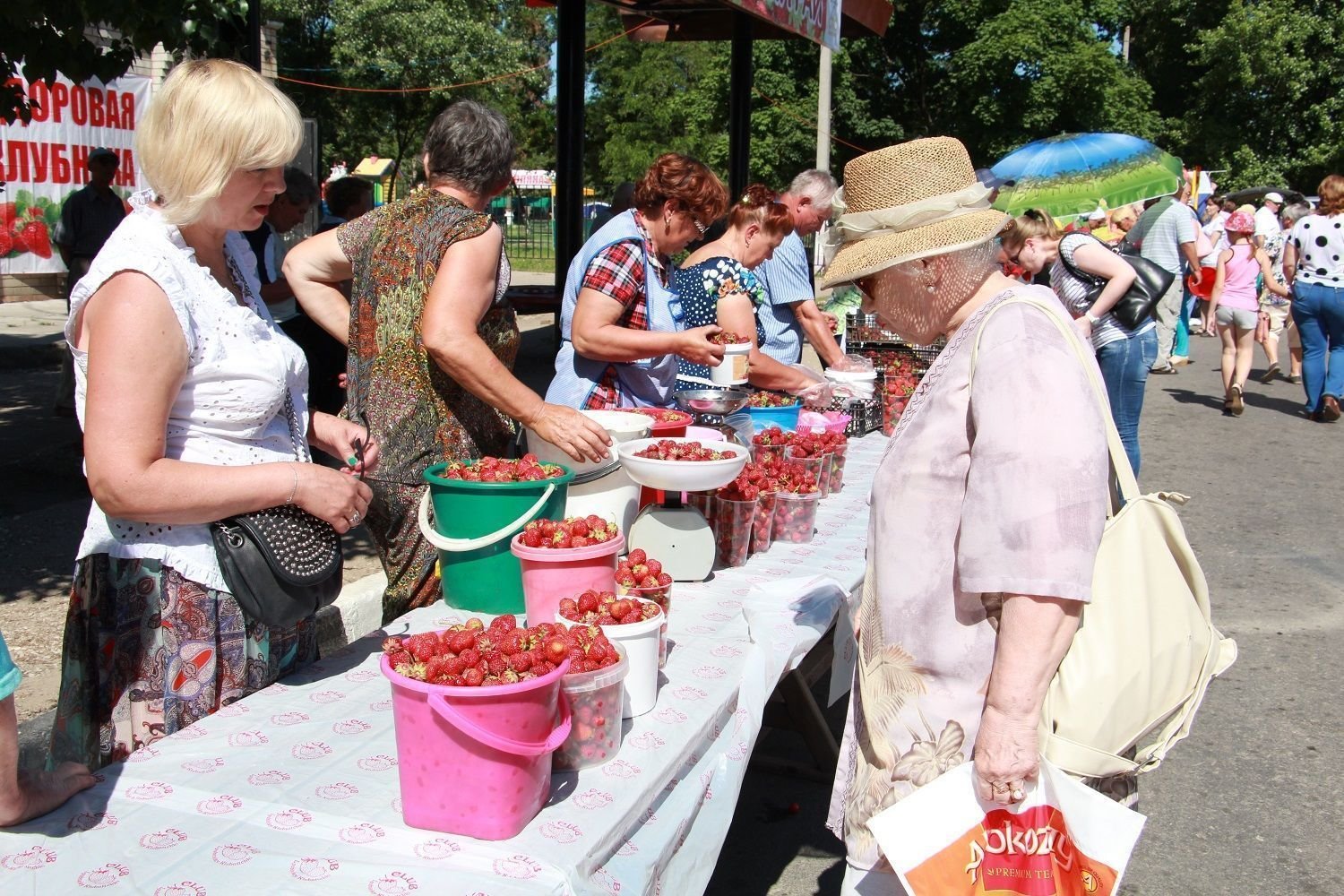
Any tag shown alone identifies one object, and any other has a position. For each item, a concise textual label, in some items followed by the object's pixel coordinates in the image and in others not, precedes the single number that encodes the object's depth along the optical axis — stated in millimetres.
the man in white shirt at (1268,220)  14124
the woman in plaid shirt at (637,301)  3504
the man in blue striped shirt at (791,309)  5438
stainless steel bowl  3852
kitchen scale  2768
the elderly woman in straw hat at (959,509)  1713
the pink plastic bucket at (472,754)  1585
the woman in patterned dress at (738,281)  4395
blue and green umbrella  7875
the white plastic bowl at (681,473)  2734
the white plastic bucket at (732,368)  3953
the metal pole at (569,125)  6566
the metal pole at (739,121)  9344
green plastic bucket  2504
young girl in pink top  11023
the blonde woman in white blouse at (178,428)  1819
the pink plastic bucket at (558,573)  2301
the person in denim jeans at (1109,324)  6473
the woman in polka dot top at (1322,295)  9688
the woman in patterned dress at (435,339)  2795
